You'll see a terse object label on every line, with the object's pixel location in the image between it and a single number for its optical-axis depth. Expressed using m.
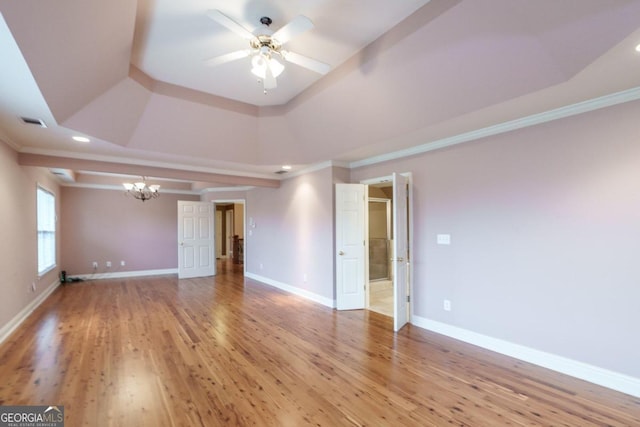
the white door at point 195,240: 7.80
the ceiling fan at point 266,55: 2.25
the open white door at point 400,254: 3.96
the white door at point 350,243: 5.02
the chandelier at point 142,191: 7.05
